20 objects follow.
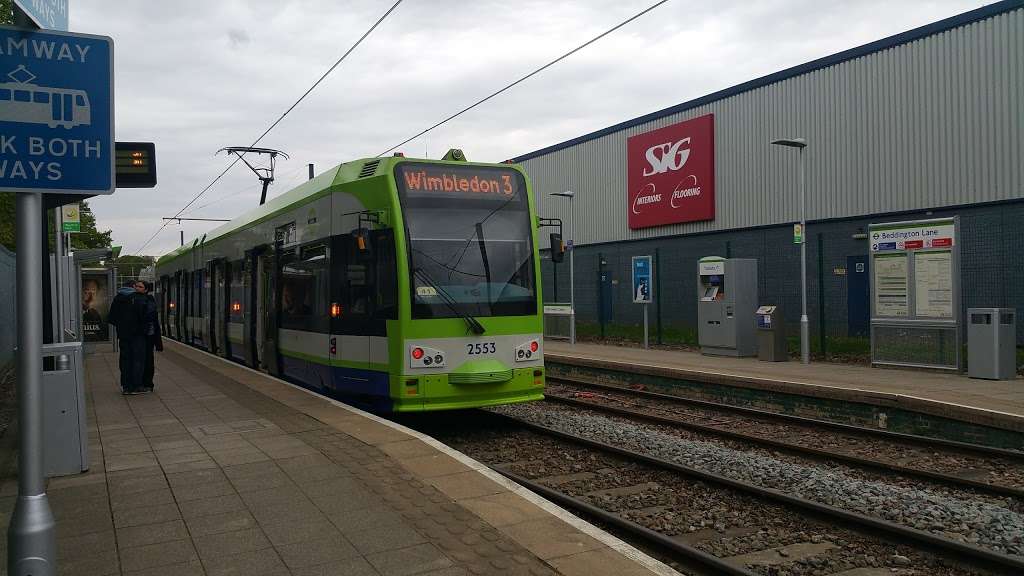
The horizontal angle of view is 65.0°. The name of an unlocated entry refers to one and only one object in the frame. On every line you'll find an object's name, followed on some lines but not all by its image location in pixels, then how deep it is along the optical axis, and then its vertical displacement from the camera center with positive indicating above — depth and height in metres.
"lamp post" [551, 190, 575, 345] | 23.67 +2.58
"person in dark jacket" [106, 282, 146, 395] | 11.55 -0.46
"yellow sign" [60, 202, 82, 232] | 16.92 +1.77
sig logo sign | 26.03 +3.98
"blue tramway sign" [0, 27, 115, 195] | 3.33 +0.81
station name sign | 14.05 +0.91
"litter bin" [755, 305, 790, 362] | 16.95 -0.96
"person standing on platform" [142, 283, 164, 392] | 11.91 -0.55
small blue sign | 22.12 +0.29
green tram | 9.09 +0.11
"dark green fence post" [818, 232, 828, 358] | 17.91 -0.63
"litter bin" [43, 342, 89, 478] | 6.64 -0.97
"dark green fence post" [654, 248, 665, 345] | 22.45 -0.11
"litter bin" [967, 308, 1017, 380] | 13.11 -0.96
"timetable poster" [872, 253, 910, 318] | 14.62 +0.03
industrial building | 18.12 +3.14
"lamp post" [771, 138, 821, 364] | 16.35 -0.68
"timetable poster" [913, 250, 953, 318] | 13.90 +0.04
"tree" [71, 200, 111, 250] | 63.18 +5.58
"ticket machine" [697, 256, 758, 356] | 18.12 -0.38
